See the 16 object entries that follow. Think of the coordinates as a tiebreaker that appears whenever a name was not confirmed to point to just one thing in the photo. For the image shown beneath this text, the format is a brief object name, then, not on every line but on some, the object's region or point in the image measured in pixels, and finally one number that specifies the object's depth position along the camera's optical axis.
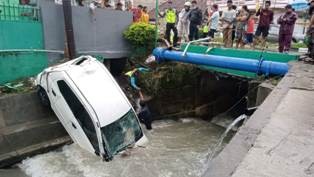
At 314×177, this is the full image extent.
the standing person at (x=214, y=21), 13.47
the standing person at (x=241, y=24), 12.77
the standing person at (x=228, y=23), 12.89
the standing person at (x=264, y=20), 12.05
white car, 8.10
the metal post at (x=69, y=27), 10.93
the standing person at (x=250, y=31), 12.84
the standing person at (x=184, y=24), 14.22
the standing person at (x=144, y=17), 15.30
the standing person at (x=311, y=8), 8.91
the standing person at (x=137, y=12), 15.44
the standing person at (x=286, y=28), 11.16
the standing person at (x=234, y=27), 12.95
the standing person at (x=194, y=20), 13.48
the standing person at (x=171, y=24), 13.85
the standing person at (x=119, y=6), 14.02
